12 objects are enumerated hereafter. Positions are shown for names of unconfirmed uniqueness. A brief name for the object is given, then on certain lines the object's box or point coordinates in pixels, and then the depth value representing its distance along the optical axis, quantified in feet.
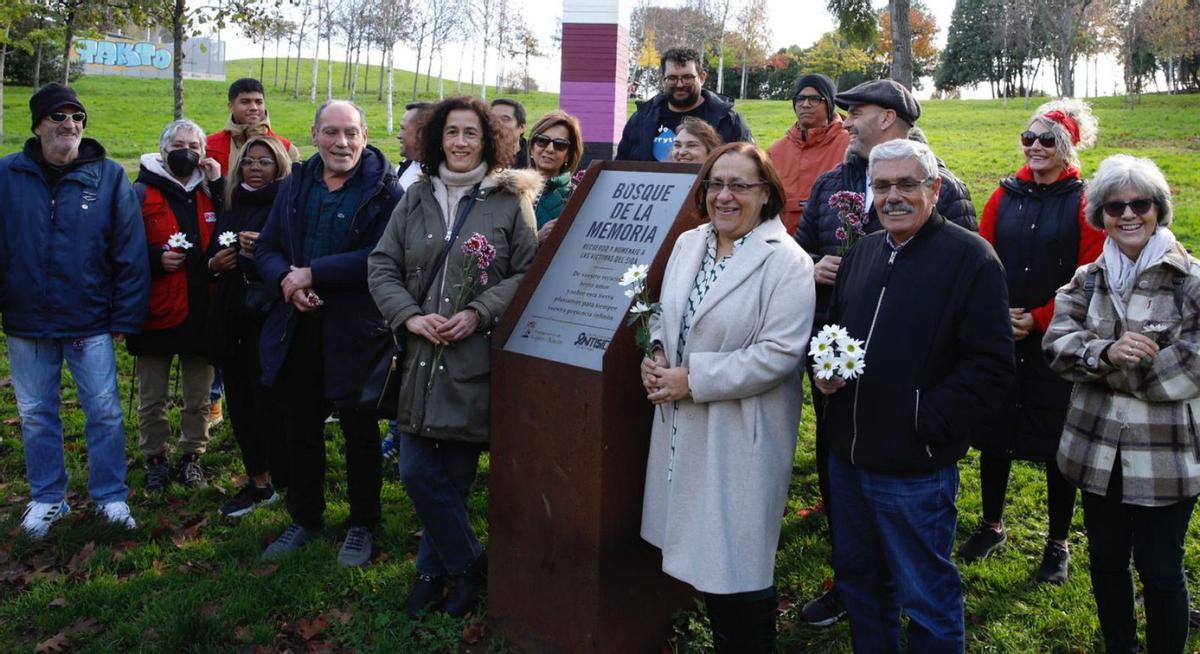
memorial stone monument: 11.23
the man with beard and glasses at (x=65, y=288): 16.11
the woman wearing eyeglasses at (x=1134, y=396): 10.14
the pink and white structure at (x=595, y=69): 36.45
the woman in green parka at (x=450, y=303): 12.53
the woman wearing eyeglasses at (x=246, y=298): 17.06
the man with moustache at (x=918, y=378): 9.27
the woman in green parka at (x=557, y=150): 16.85
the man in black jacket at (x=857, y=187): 12.49
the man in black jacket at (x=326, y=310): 14.66
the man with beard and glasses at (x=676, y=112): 18.21
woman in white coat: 10.09
